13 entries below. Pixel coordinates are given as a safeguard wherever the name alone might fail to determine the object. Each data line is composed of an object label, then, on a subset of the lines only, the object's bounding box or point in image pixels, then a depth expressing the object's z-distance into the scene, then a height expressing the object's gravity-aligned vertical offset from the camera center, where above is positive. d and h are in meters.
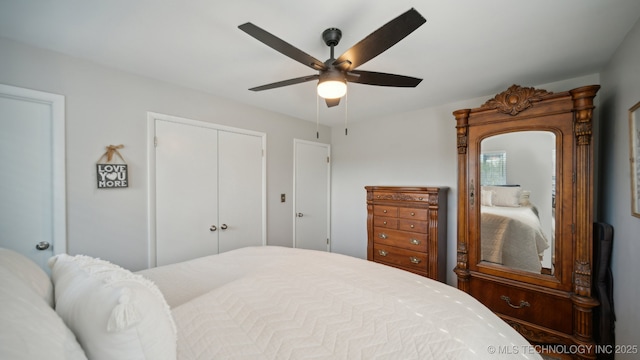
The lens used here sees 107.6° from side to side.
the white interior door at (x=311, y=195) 3.47 -0.26
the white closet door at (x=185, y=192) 2.24 -0.13
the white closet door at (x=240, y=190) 2.66 -0.14
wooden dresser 2.59 -0.59
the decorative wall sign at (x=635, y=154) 1.34 +0.13
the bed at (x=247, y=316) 0.58 -0.59
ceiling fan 1.06 +0.67
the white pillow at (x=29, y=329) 0.42 -0.31
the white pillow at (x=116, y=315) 0.58 -0.37
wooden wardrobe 1.79 -0.29
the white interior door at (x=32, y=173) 1.60 +0.04
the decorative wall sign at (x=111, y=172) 1.92 +0.06
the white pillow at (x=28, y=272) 0.76 -0.33
